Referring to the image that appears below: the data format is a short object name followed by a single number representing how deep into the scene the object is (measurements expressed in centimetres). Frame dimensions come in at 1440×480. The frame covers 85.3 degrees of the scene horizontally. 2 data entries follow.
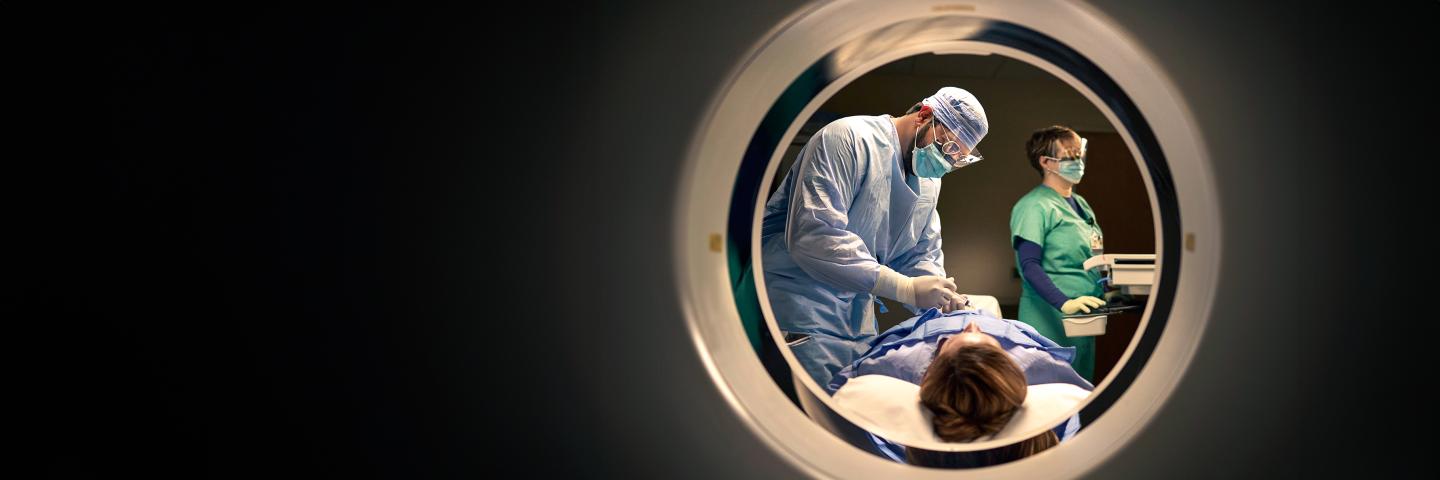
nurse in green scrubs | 249
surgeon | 166
